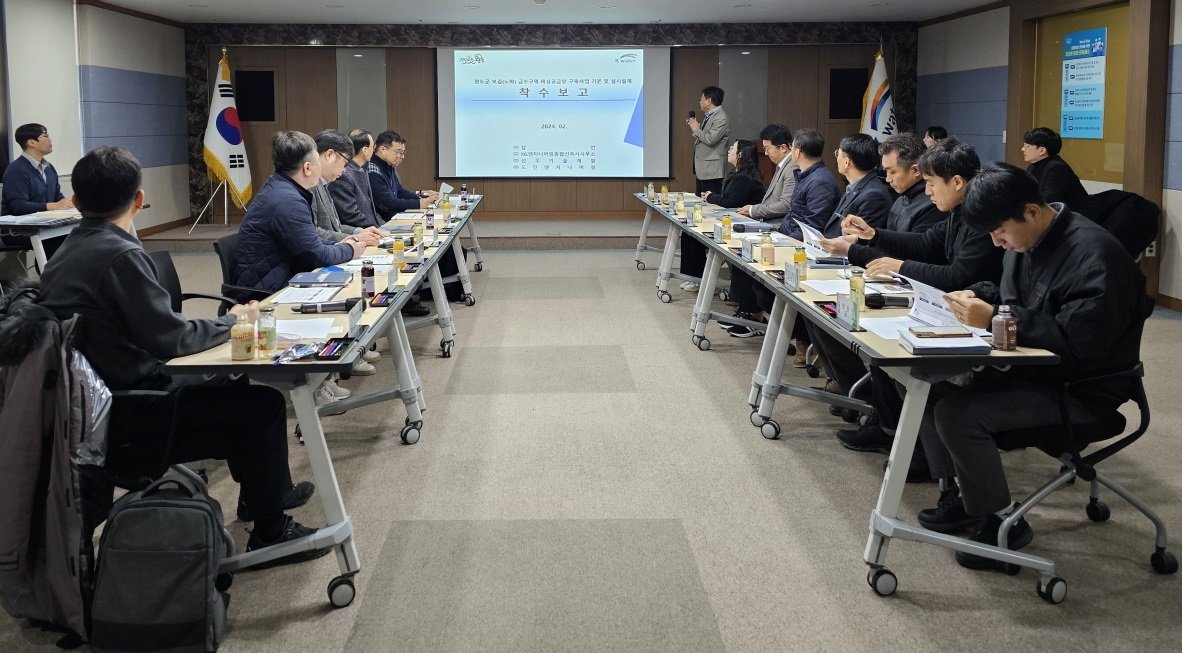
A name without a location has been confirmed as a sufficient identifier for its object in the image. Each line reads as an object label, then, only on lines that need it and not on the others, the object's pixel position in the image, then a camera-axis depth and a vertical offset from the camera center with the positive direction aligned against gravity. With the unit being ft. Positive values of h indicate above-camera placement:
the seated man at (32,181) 23.90 +0.11
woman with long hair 24.62 -0.11
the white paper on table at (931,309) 9.62 -1.17
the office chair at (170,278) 12.18 -1.10
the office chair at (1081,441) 9.20 -2.26
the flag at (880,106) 38.34 +2.89
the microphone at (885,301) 11.25 -1.25
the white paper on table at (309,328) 9.95 -1.38
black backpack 7.77 -2.91
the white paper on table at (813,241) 15.07 -0.81
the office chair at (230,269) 14.12 -1.12
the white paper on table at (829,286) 12.53 -1.23
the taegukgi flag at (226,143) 36.96 +1.50
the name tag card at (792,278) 12.79 -1.14
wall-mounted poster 26.58 +2.66
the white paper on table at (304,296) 11.66 -1.25
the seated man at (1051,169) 21.42 +0.33
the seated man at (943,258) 11.84 -0.85
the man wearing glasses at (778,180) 21.20 +0.11
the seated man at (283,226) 14.02 -0.54
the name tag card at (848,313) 10.24 -1.27
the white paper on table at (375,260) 14.90 -1.07
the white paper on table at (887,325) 9.81 -1.35
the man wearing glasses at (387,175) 24.58 +0.25
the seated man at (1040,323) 8.86 -1.18
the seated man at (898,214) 13.92 -0.39
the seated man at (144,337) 8.48 -1.26
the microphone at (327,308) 11.20 -1.30
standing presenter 29.53 +1.21
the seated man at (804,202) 19.01 -0.31
